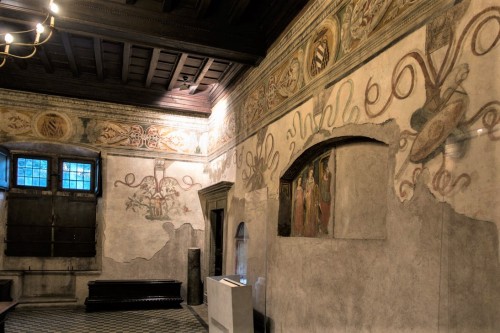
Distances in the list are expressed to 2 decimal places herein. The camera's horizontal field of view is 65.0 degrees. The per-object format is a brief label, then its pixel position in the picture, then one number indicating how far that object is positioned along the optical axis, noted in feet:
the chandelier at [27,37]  11.44
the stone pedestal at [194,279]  26.91
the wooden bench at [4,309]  15.43
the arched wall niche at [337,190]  11.60
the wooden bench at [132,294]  25.29
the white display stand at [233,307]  15.72
